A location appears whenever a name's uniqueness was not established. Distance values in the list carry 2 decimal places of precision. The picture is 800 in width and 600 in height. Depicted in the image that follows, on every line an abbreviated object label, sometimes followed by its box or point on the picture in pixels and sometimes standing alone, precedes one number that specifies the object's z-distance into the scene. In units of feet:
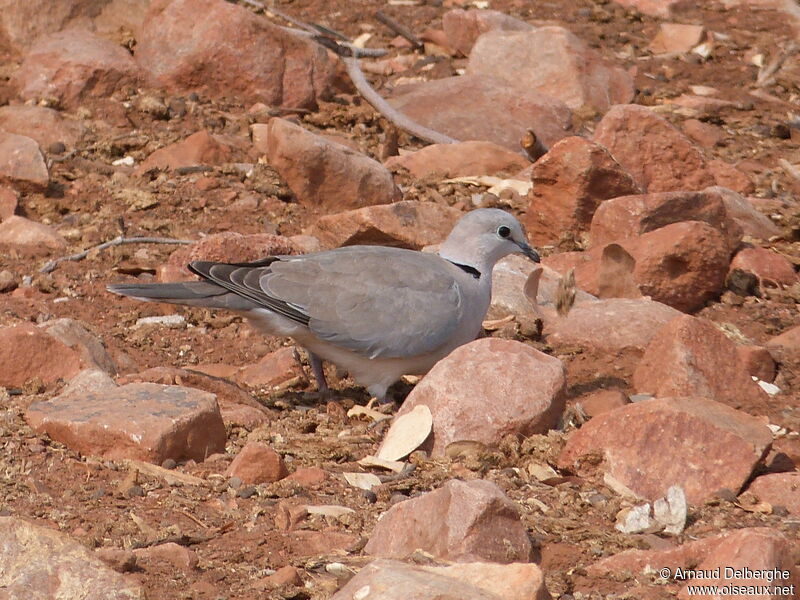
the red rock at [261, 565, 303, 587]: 25.44
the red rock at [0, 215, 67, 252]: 51.78
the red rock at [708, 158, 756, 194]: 61.93
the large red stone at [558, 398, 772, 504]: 31.30
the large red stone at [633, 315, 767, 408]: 38.22
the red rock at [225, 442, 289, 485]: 31.68
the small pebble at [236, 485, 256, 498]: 30.96
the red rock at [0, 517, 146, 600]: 23.04
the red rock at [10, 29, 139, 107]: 63.87
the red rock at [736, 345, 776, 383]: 41.78
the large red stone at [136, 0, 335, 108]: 65.31
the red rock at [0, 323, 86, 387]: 37.86
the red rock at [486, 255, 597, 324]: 45.83
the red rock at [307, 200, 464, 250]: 49.19
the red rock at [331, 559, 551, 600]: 21.56
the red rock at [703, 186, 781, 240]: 55.93
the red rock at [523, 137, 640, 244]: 52.19
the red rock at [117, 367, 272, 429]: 36.52
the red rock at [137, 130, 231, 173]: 58.90
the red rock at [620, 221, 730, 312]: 47.26
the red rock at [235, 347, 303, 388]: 42.27
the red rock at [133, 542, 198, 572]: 25.99
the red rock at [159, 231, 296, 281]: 46.01
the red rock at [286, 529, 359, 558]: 27.50
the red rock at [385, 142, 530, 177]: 61.57
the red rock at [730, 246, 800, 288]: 51.31
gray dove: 40.04
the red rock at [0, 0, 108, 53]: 68.74
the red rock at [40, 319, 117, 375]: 38.68
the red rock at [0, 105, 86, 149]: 60.34
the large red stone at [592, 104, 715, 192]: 57.26
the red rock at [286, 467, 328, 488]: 31.92
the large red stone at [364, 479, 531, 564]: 25.84
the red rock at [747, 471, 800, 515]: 31.04
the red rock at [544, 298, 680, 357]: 42.34
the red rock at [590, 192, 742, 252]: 49.80
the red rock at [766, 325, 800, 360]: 43.96
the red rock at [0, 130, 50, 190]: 54.85
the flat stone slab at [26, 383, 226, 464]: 31.94
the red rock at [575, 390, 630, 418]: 37.37
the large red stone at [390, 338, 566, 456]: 33.86
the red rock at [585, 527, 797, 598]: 24.13
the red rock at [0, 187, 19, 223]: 53.98
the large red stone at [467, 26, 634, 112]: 72.38
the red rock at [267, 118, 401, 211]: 55.16
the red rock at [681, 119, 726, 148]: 68.95
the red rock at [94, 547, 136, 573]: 24.70
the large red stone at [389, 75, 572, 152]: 65.98
